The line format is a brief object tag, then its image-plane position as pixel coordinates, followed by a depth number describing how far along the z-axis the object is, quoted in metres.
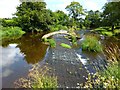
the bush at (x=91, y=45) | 4.68
